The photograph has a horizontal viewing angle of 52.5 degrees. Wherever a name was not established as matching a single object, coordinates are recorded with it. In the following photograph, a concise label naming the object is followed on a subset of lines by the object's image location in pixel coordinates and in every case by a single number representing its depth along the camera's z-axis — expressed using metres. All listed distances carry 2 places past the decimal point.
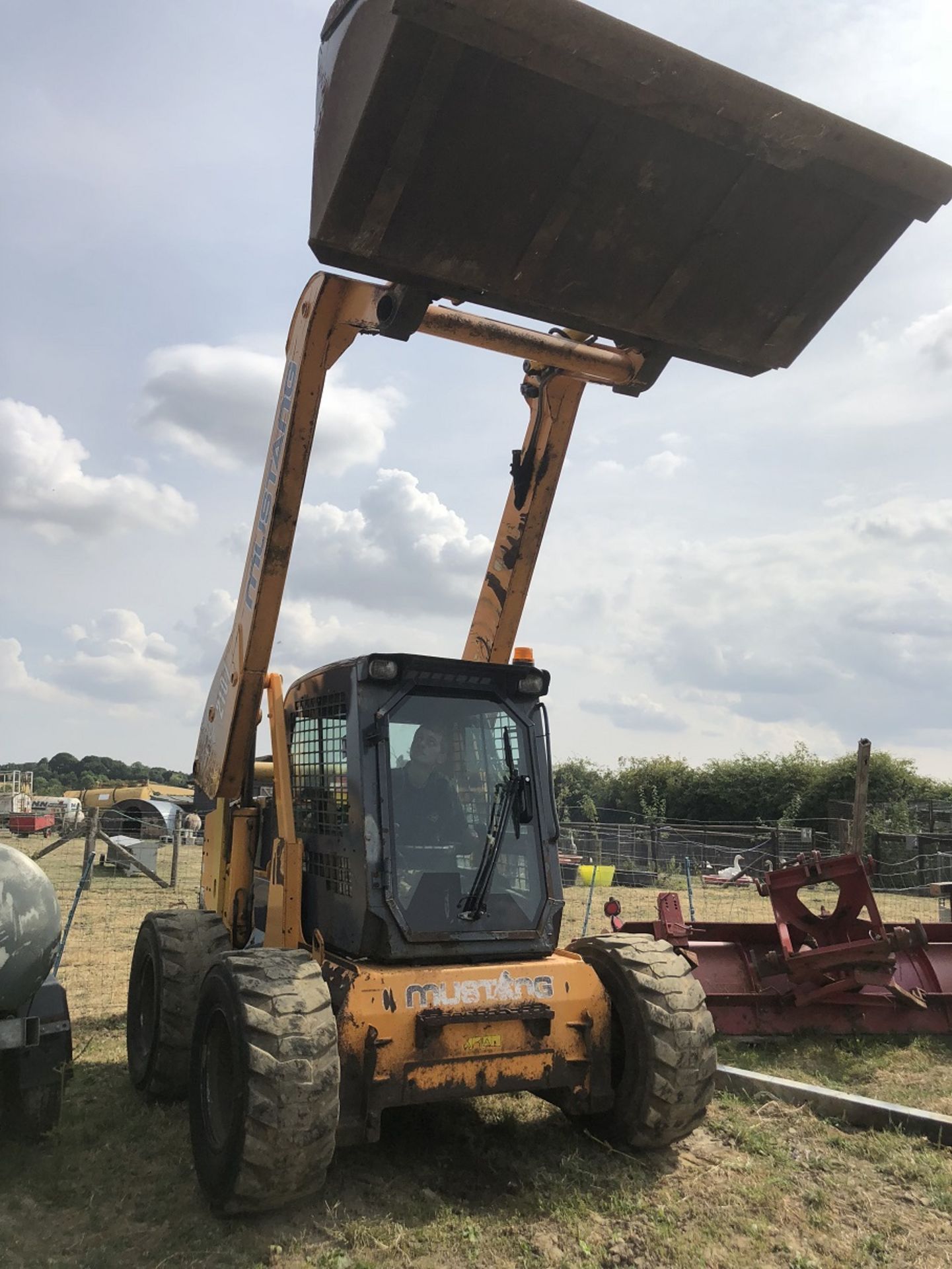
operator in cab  5.14
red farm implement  7.11
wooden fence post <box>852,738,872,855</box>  13.11
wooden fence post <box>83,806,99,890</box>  15.84
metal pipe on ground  5.55
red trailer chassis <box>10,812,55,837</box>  34.25
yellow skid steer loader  3.86
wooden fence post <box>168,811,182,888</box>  19.46
